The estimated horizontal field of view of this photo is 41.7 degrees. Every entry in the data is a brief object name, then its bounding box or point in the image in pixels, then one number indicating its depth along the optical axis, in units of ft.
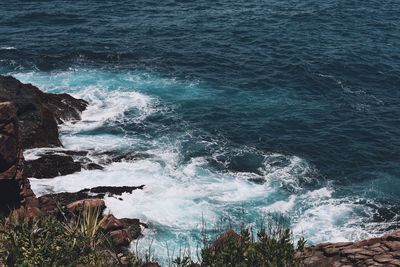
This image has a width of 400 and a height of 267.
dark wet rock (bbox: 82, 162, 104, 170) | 100.83
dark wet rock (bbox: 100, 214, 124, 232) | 74.82
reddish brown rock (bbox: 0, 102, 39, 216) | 71.51
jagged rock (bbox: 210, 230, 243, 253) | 46.36
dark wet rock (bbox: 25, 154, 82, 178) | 95.86
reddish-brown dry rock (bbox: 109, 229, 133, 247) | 73.31
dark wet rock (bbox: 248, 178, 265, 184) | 103.24
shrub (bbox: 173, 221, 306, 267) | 43.70
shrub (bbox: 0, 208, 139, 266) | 45.74
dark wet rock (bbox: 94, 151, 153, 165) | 105.48
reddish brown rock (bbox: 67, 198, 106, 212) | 76.06
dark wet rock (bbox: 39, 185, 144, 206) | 87.92
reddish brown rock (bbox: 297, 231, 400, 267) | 52.65
